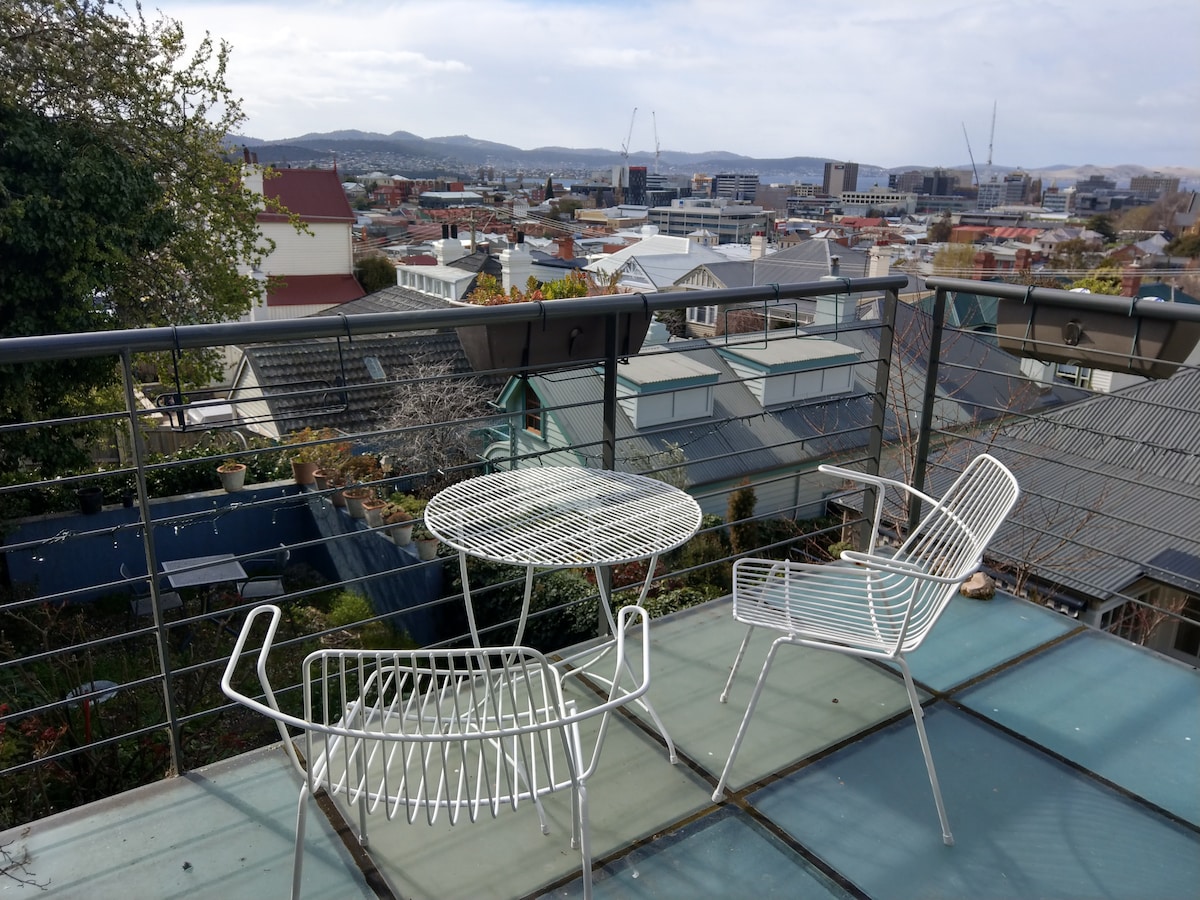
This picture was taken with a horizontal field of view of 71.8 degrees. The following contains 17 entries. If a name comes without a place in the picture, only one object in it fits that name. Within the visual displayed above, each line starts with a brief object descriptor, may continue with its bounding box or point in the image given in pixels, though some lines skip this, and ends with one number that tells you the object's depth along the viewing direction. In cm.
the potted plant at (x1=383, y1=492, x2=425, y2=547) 802
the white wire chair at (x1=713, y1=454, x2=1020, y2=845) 169
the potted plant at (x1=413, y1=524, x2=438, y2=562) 805
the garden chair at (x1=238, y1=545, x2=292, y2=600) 822
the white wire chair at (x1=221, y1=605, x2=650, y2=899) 111
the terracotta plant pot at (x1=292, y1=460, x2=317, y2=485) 921
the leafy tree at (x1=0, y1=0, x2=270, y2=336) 955
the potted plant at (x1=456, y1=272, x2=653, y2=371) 225
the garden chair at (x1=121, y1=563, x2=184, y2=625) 721
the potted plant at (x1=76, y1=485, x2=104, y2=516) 860
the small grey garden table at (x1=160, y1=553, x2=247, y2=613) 732
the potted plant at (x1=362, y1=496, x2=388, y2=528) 832
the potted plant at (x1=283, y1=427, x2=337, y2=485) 916
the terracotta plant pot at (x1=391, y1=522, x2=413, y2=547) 800
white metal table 176
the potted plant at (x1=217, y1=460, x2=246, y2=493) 910
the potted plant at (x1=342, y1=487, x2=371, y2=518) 852
